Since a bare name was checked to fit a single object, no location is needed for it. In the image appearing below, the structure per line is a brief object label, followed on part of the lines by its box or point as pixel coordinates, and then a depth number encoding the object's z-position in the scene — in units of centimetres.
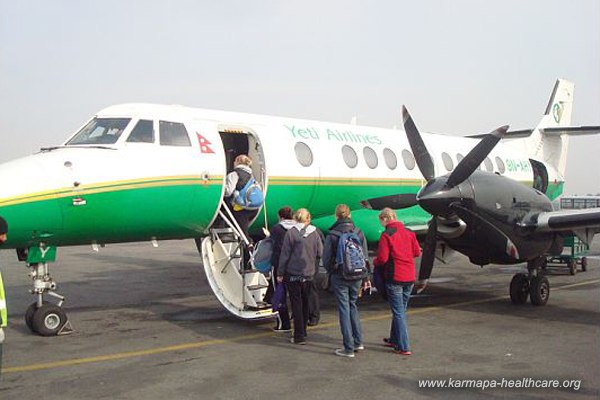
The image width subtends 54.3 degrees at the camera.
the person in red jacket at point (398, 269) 716
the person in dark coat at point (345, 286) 705
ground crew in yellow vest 434
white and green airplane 822
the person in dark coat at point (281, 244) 816
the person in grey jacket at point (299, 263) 760
